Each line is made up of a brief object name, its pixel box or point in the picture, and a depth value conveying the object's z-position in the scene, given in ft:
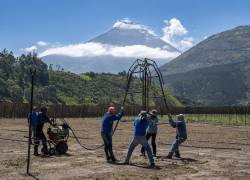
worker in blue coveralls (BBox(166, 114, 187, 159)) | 56.18
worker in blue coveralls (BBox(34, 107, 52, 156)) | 57.12
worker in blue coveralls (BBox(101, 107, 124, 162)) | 52.16
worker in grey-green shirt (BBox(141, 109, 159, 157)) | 56.90
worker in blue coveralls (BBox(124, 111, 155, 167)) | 49.61
